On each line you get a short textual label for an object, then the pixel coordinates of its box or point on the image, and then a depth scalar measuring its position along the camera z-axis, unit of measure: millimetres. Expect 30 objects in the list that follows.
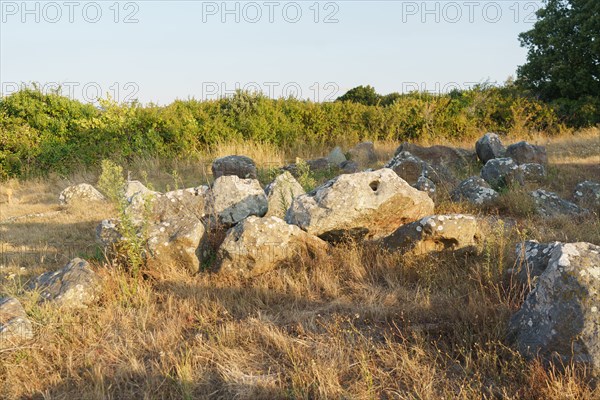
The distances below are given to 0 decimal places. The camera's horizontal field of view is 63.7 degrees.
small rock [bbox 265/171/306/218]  6793
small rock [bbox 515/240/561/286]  4023
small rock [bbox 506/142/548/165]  10359
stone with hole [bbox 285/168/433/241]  5508
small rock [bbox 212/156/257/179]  10938
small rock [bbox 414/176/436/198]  7805
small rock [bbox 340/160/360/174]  10930
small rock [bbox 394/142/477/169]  11203
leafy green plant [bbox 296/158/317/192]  7441
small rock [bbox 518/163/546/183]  9289
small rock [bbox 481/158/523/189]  8648
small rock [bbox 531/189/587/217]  6926
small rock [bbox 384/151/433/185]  9266
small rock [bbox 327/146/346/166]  12300
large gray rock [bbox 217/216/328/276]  5066
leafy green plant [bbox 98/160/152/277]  4961
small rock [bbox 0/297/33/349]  3785
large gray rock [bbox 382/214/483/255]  4902
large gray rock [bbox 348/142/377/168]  12655
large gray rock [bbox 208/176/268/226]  6441
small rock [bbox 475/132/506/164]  10789
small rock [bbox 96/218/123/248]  5520
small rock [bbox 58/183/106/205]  9624
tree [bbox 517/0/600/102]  20156
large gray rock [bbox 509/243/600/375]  2934
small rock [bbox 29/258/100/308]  4453
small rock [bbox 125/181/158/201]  6606
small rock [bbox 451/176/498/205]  7457
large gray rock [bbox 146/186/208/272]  5230
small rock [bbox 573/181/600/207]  7586
